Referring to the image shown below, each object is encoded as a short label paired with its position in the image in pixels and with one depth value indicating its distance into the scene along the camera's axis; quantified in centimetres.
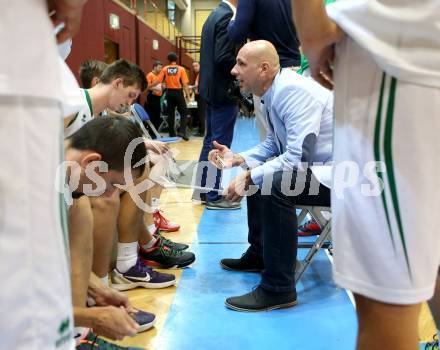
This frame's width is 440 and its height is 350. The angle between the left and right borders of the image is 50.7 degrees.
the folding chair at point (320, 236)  211
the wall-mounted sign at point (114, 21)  811
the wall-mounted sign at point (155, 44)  1228
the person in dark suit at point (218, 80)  355
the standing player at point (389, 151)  82
